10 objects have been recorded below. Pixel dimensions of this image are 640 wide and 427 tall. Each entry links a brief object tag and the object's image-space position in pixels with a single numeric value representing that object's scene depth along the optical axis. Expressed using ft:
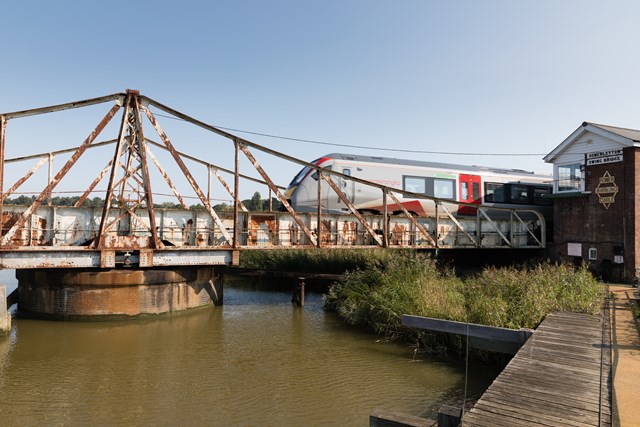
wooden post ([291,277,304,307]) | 59.93
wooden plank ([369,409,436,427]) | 16.58
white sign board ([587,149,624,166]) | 62.99
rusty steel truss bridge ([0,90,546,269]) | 45.19
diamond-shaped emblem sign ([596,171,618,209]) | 63.46
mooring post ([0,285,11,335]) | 41.32
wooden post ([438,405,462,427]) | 15.92
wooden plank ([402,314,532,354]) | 30.22
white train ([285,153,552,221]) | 67.77
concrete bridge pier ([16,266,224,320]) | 47.98
